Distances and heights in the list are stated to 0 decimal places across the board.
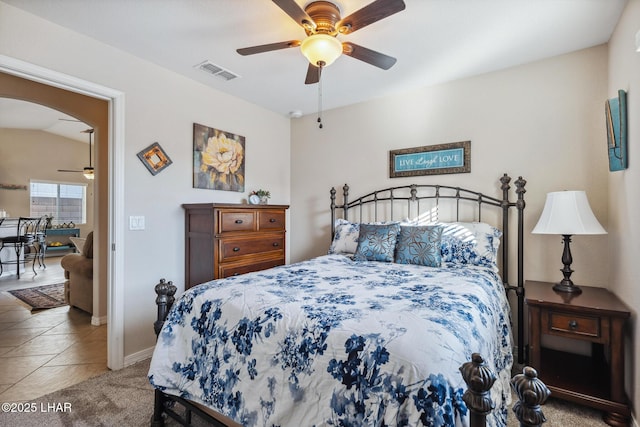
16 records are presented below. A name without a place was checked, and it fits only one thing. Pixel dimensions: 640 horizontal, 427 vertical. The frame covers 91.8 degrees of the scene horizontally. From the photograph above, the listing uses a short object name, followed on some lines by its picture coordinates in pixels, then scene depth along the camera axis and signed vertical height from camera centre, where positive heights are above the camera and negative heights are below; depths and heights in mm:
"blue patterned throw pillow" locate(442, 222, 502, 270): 2537 -261
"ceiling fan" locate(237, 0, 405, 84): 1660 +1087
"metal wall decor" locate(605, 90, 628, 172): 1878 +520
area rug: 4148 -1180
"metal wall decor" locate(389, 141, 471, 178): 3039 +562
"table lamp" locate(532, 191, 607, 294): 2104 -53
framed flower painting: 3219 +610
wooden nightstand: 1793 -766
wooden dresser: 2844 -255
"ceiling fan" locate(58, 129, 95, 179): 7032 +986
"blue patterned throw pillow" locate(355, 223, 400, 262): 2701 -257
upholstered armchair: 3740 -781
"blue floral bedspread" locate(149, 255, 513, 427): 1020 -537
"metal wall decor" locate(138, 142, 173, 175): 2748 +514
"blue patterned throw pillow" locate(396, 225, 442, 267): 2506 -267
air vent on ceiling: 2818 +1364
